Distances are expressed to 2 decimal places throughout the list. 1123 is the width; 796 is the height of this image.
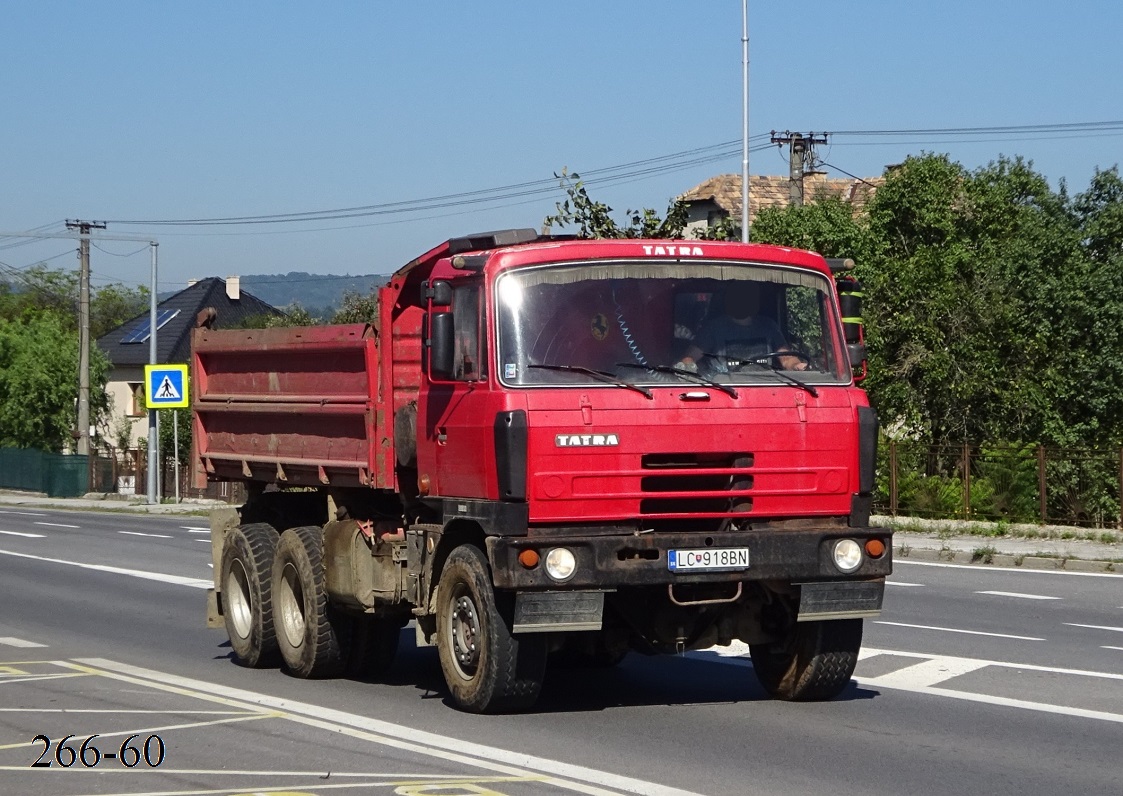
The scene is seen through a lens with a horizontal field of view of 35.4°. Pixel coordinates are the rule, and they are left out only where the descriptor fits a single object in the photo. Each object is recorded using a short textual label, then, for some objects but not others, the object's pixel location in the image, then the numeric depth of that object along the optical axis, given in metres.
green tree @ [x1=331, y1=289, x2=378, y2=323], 43.99
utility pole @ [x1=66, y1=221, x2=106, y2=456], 53.25
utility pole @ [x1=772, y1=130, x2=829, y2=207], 53.19
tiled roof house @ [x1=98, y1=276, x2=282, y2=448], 84.88
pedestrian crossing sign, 41.84
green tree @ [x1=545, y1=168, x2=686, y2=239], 25.11
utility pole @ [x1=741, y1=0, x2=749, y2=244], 30.98
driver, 9.72
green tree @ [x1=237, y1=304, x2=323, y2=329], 73.06
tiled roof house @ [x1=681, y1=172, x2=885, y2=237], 70.93
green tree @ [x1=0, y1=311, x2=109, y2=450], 68.25
